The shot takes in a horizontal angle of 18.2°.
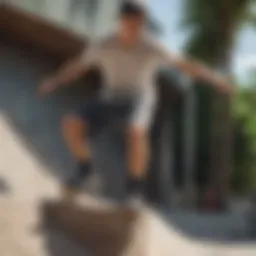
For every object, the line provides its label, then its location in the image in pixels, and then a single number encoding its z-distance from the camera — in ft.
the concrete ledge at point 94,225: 17.10
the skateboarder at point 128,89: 18.16
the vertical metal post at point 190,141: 55.57
